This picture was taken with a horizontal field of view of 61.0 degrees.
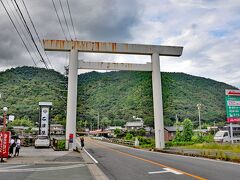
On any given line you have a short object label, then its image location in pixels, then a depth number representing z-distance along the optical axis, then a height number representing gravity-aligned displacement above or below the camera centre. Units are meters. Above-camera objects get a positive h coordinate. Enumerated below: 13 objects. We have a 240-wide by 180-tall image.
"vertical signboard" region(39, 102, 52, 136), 25.35 +0.23
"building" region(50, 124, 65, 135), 64.44 -3.28
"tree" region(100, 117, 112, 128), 96.41 -1.61
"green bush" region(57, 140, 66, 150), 19.36 -2.62
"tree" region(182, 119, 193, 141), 39.45 -2.28
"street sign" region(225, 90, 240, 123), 15.06 +0.97
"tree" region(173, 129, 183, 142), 39.80 -3.66
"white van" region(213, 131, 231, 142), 35.11 -3.14
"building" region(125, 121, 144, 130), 81.65 -2.65
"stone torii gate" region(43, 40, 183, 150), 19.49 +5.48
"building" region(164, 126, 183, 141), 52.02 -3.63
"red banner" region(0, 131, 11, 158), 10.51 -1.24
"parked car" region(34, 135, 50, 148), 21.57 -2.35
